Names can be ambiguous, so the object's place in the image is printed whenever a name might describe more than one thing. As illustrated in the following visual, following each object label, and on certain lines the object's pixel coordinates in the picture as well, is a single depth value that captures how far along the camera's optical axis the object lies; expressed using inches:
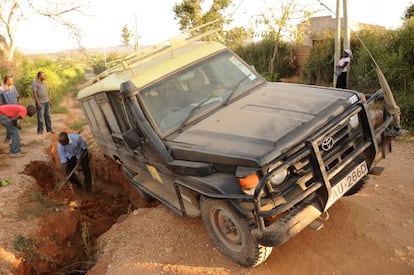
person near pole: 355.3
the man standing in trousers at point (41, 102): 401.1
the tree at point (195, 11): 1120.8
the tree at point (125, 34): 1875.0
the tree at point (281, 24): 534.8
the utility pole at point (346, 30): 358.3
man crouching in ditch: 286.2
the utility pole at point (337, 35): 374.0
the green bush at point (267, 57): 643.8
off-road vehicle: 125.0
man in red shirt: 316.8
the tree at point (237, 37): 637.1
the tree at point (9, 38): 844.6
